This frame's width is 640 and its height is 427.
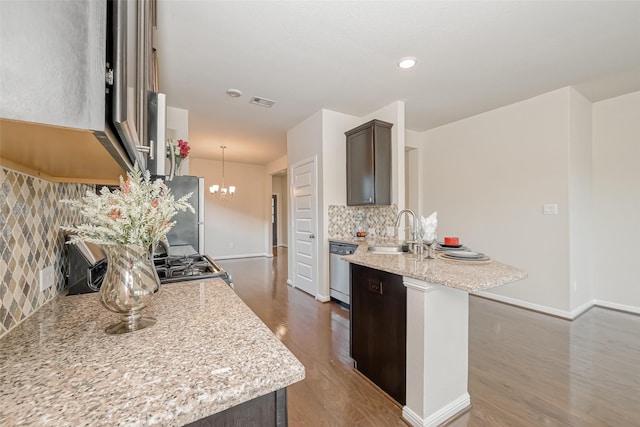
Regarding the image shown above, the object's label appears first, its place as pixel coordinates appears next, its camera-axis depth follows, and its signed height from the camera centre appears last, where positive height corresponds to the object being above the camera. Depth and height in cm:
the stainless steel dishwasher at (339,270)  335 -73
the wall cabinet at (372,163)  344 +69
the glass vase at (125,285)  81 -22
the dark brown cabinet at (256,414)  60 -46
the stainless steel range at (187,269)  153 -36
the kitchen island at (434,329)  143 -65
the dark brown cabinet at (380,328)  163 -76
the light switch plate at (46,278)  105 -25
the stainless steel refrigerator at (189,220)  272 -5
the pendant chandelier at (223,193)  629 +58
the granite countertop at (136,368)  50 -36
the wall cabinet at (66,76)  40 +23
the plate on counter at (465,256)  166 -27
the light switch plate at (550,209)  316 +7
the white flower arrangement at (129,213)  78 +1
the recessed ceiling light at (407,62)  251 +147
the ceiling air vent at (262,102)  338 +147
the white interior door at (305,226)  391 -18
